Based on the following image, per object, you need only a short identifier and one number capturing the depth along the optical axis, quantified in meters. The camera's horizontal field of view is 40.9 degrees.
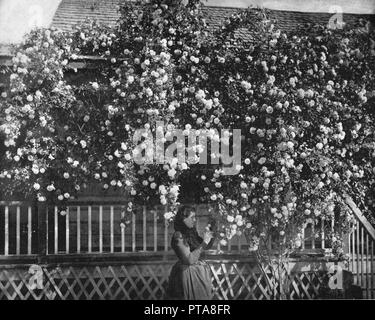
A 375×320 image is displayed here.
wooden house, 7.13
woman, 6.41
